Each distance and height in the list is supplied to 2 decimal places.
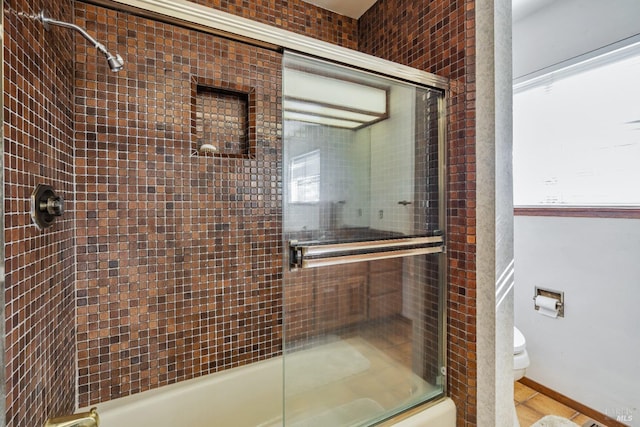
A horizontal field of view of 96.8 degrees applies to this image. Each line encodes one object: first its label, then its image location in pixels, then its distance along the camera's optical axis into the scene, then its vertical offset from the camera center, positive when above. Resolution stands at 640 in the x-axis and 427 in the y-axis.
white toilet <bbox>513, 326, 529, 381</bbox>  1.76 -0.93
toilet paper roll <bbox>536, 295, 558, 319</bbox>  1.87 -0.64
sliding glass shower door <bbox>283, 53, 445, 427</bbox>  1.04 -0.14
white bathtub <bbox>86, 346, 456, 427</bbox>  1.24 -0.93
